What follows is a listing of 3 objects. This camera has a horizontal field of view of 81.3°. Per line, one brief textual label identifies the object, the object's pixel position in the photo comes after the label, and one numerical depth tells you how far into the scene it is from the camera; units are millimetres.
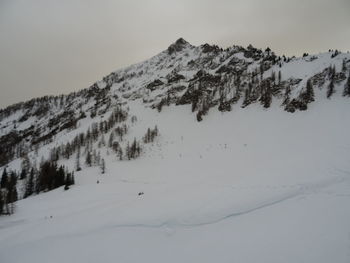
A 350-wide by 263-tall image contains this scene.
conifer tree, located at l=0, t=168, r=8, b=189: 58781
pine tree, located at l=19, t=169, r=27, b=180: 67031
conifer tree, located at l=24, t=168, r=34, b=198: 48762
